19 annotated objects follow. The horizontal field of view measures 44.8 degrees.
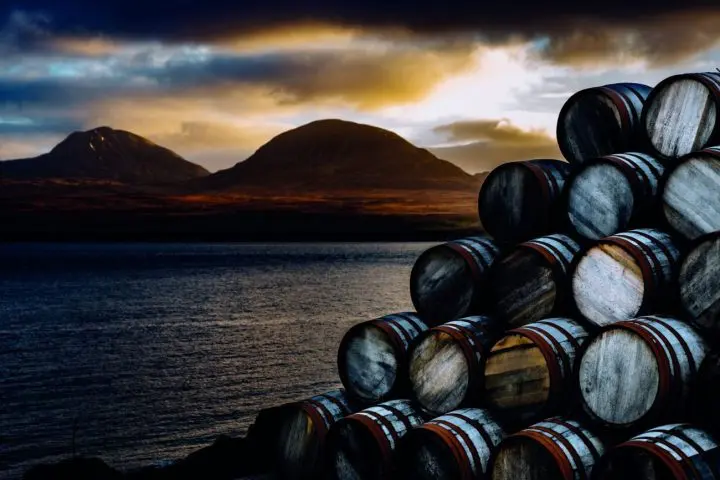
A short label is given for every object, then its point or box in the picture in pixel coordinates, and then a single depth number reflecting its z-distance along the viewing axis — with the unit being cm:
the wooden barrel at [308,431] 988
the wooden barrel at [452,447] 801
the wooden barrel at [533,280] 872
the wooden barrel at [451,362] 870
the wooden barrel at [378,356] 960
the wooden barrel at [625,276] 805
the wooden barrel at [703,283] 754
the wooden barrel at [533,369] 802
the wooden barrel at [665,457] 664
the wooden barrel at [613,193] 877
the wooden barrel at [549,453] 735
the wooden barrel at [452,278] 948
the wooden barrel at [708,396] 696
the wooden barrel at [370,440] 875
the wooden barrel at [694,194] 822
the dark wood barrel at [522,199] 948
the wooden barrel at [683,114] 870
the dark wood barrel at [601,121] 958
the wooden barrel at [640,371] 723
